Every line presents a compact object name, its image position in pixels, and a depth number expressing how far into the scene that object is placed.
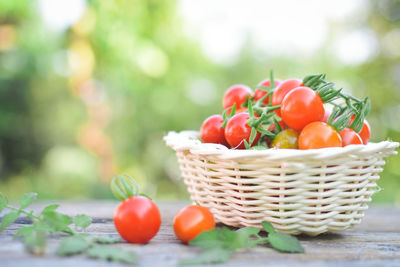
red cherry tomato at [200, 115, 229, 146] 0.57
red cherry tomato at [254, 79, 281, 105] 0.60
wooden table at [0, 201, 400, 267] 0.47
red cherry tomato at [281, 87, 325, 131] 0.52
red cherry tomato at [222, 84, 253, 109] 0.60
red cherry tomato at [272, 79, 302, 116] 0.55
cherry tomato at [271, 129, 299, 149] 0.53
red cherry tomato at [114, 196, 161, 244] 0.50
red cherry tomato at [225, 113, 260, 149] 0.54
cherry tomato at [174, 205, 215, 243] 0.51
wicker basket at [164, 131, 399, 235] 0.50
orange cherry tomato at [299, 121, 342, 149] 0.51
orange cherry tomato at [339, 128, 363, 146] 0.53
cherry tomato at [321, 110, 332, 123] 0.55
